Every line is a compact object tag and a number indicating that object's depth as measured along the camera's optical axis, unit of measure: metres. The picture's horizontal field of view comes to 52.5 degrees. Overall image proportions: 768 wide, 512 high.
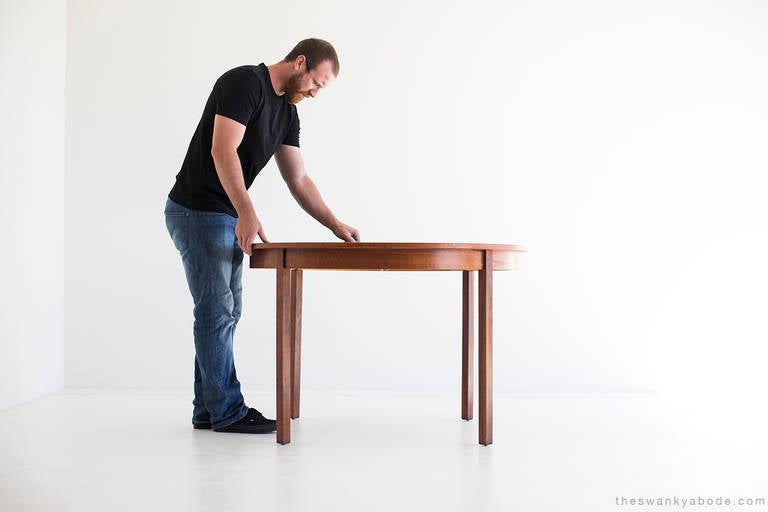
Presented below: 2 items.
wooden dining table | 2.36
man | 2.58
